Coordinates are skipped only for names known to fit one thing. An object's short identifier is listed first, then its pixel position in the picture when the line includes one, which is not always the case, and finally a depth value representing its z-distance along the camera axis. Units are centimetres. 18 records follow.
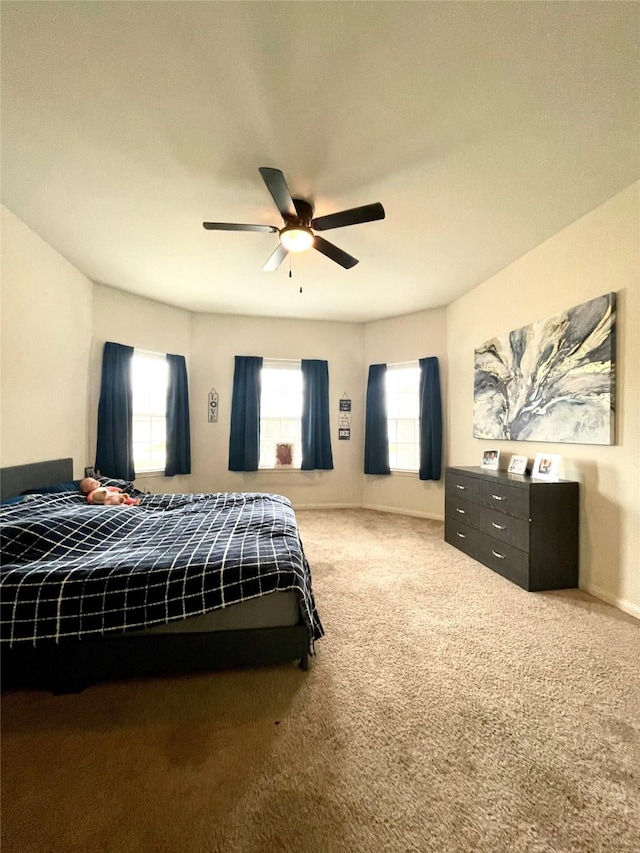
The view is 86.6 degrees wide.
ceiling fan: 191
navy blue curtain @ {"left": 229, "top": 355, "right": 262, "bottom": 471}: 483
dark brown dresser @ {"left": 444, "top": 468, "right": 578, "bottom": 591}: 257
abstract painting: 246
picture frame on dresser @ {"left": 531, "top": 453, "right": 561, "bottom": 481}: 277
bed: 146
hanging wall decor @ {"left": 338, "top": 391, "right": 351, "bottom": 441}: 521
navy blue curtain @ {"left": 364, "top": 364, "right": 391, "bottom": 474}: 494
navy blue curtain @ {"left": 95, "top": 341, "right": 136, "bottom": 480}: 384
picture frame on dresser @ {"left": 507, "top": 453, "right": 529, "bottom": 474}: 309
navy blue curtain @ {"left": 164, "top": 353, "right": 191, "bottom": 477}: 452
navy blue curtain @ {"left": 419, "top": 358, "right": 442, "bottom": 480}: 454
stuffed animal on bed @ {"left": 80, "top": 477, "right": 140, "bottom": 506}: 276
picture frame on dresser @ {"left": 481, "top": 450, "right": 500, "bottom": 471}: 341
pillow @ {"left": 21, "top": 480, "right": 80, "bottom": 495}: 268
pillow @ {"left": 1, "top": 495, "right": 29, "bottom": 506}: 236
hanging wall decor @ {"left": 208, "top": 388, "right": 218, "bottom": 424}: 489
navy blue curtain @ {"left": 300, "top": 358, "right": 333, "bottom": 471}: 503
